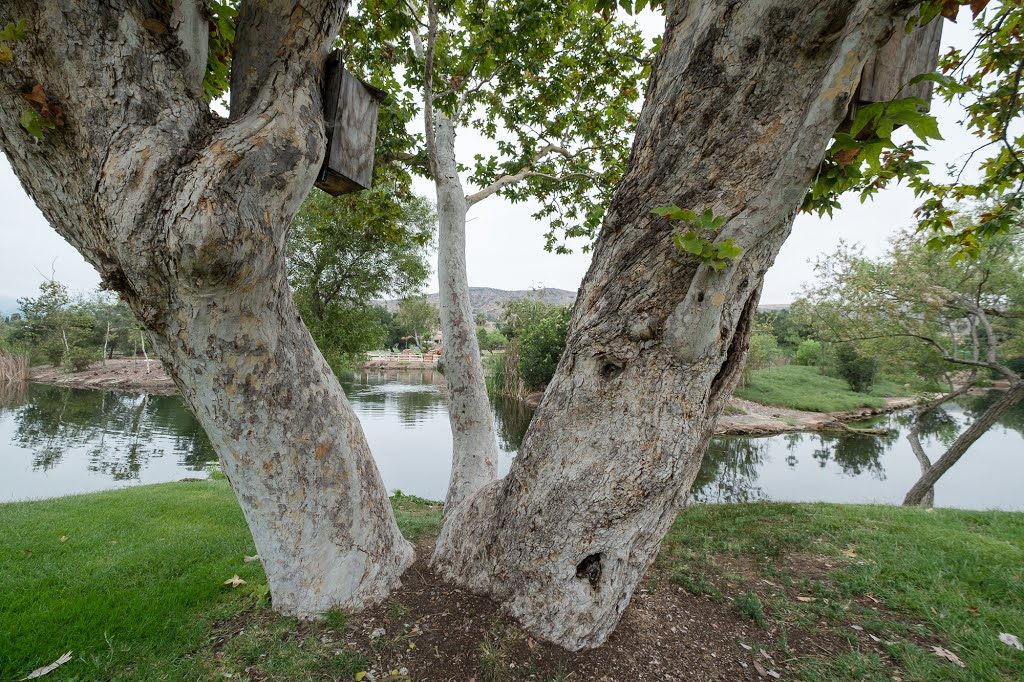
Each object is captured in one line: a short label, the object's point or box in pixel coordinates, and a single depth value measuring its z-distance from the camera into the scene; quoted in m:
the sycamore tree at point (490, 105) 3.90
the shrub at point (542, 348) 18.42
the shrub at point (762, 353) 21.14
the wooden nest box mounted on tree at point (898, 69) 1.62
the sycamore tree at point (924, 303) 8.40
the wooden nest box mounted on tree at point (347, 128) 2.05
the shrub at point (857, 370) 21.14
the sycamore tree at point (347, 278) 16.30
